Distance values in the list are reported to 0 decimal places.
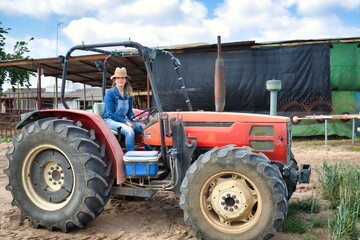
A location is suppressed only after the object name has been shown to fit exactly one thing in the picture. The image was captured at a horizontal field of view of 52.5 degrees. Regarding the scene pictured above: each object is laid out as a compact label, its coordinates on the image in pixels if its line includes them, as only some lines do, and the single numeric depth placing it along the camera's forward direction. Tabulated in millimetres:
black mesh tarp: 11148
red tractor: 3248
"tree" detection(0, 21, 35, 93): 18328
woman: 4246
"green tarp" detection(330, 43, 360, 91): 11055
